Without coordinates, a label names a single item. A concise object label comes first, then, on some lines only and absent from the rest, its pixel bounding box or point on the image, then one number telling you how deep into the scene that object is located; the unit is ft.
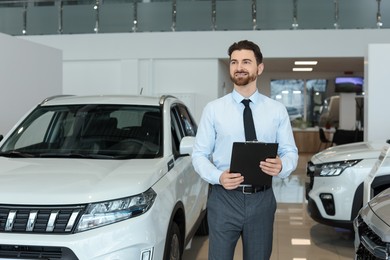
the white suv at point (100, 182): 7.98
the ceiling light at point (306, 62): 39.59
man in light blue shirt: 7.40
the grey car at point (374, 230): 6.56
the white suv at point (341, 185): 14.61
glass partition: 36.45
